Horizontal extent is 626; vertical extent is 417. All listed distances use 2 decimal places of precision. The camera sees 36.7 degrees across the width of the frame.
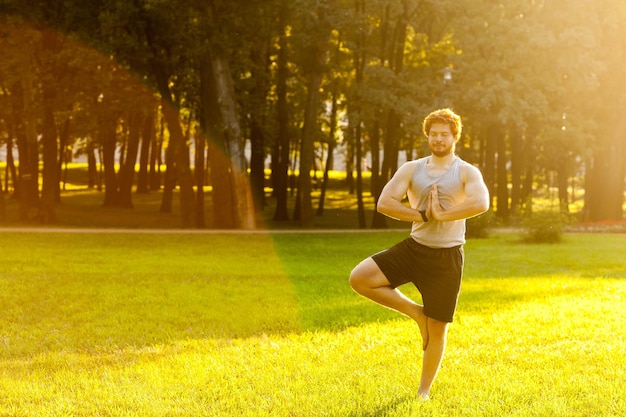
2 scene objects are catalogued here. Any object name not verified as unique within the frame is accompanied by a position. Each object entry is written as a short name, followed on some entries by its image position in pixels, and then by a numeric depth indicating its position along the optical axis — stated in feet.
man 22.08
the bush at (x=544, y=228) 87.81
